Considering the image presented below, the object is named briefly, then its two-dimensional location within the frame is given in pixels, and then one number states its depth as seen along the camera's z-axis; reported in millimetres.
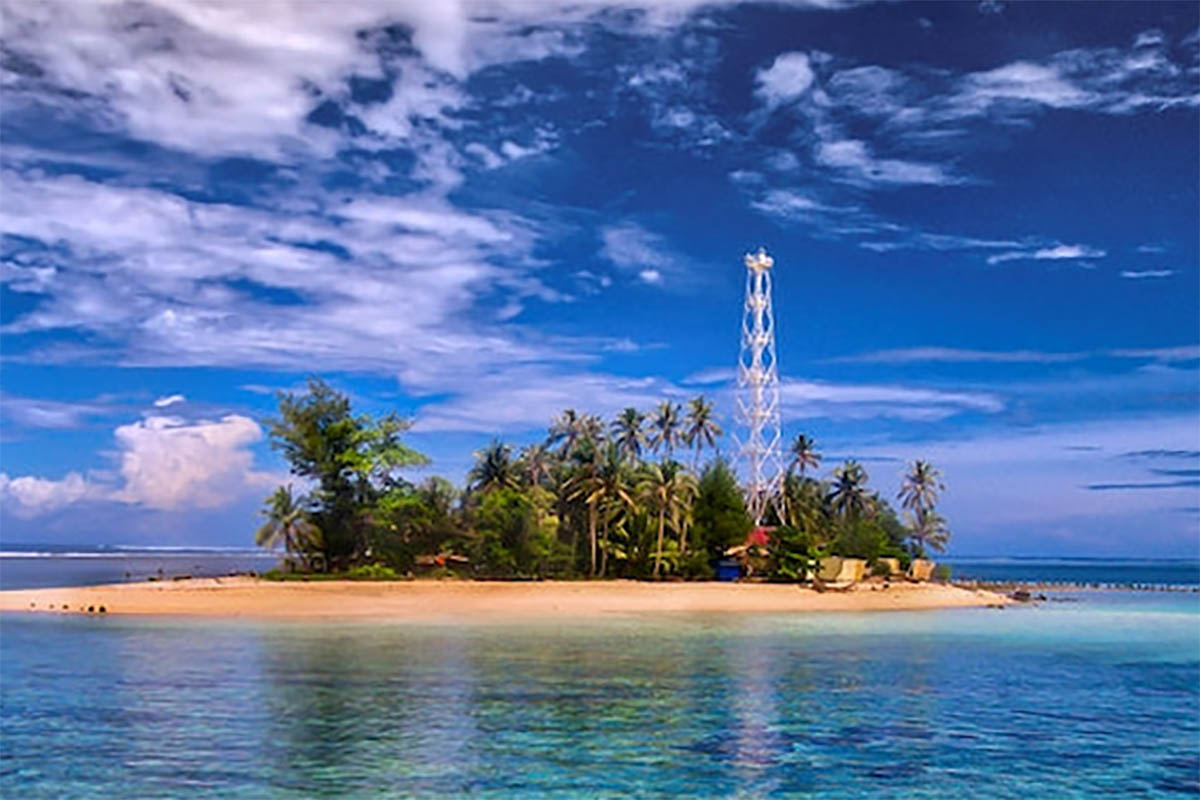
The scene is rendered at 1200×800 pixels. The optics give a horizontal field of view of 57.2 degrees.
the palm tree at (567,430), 88375
